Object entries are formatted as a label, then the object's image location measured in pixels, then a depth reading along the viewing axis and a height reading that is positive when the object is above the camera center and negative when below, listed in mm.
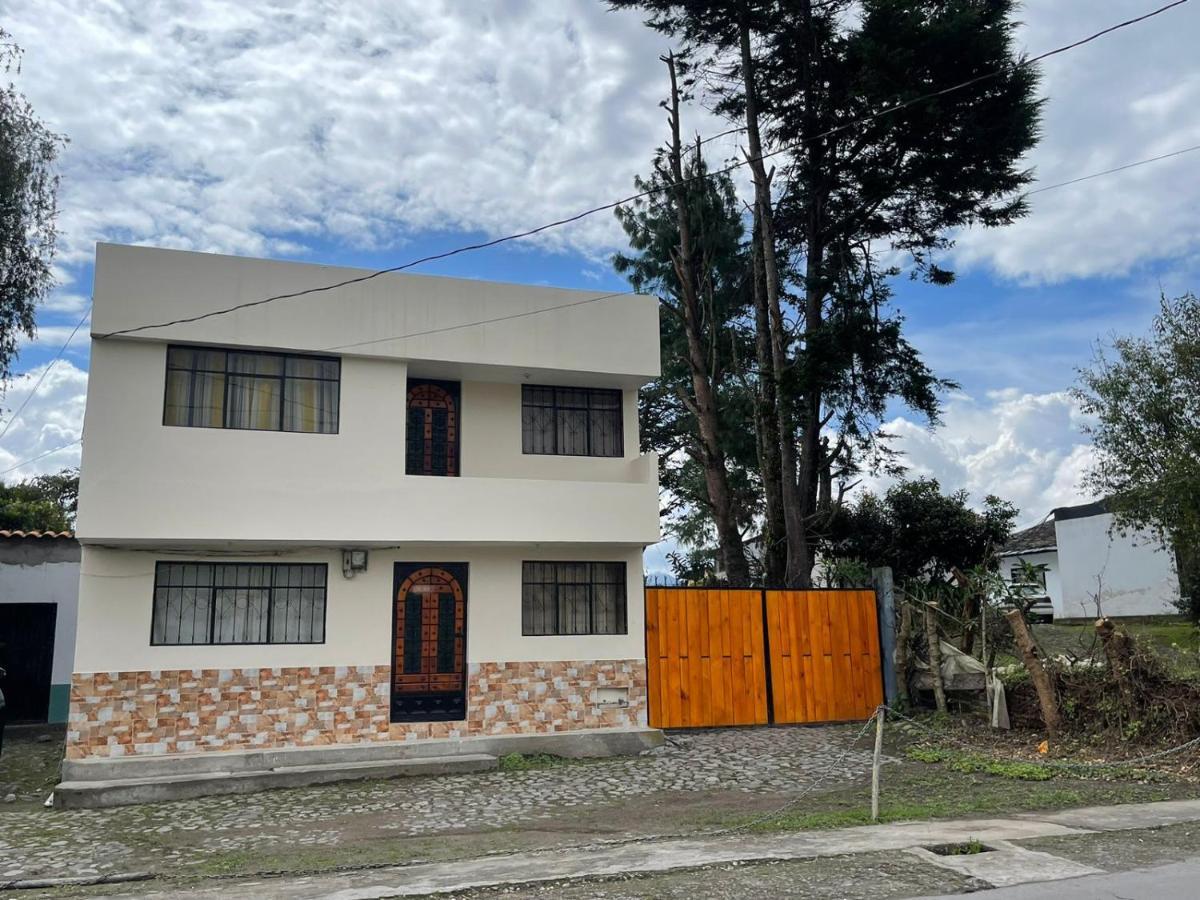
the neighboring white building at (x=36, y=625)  16984 +104
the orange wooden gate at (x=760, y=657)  14406 -550
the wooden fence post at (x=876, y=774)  9094 -1427
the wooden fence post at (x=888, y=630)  15227 -194
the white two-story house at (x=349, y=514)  12102 +1416
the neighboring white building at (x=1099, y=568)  30281 +1471
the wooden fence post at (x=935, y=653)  14359 -524
